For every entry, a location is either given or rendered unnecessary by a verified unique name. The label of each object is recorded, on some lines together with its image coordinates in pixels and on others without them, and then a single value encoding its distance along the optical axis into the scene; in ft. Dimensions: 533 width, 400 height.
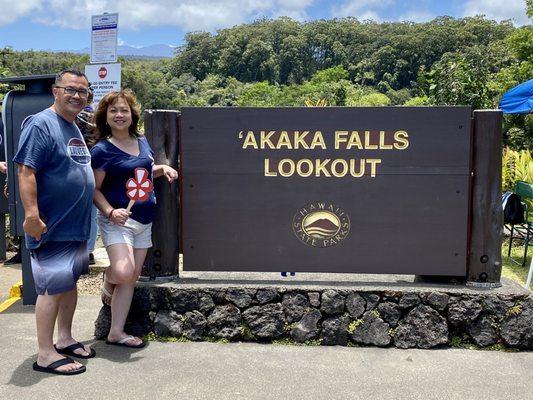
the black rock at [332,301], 13.34
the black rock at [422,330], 13.23
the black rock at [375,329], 13.32
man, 11.23
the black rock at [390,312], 13.30
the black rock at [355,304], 13.34
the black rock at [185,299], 13.65
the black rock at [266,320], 13.51
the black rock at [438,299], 13.24
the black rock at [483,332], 13.20
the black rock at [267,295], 13.51
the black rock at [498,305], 13.12
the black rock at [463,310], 13.19
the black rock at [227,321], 13.62
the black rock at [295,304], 13.44
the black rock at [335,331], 13.38
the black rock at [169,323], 13.69
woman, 12.62
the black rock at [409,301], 13.29
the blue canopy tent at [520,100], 32.82
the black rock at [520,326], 13.05
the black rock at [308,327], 13.43
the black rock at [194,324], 13.66
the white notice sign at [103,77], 23.38
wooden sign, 13.51
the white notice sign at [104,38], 23.57
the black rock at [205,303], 13.66
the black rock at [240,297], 13.57
